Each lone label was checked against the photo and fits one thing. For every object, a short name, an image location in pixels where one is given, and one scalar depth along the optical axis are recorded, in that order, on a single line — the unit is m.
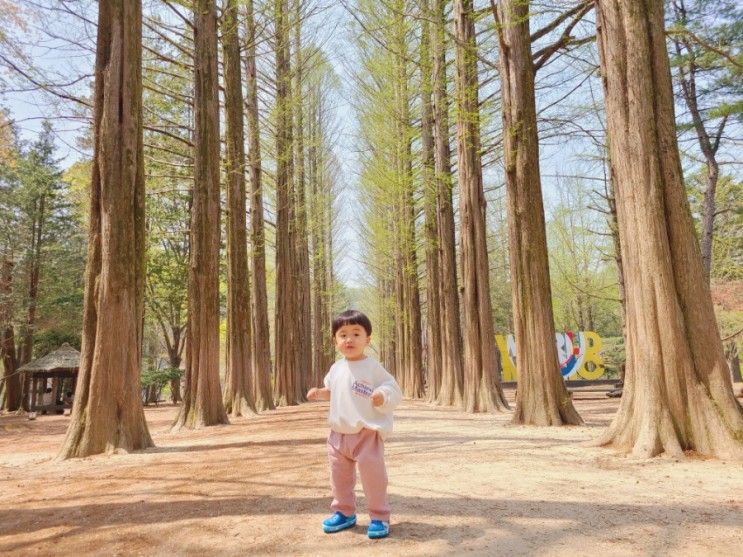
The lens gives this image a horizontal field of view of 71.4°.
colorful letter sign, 22.67
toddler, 2.58
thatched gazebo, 18.45
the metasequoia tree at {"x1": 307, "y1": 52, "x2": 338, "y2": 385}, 23.14
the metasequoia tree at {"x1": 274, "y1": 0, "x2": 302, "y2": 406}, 16.45
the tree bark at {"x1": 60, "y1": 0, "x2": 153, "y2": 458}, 6.04
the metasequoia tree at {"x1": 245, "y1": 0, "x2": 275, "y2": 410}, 14.19
